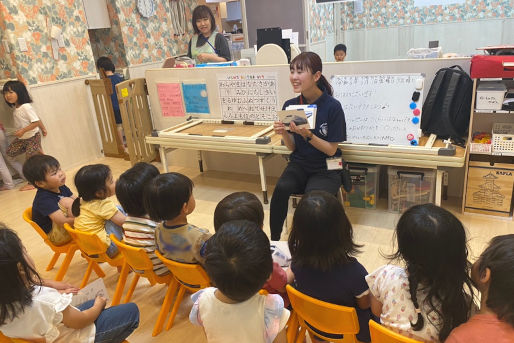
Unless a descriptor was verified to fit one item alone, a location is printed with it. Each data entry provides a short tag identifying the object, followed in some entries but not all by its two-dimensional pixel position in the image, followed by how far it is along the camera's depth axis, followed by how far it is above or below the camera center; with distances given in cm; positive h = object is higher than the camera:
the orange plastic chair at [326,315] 121 -86
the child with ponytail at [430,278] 110 -70
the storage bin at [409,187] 271 -110
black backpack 252 -55
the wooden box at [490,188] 254 -109
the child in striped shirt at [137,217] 186 -78
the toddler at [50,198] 219 -77
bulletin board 268 -36
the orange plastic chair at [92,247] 198 -96
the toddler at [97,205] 204 -78
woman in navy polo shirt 237 -66
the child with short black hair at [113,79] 457 -38
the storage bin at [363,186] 290 -114
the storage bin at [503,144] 246 -79
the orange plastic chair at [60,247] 218 -107
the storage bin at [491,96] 238 -49
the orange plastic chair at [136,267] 177 -98
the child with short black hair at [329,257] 131 -72
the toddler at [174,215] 164 -69
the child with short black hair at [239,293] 109 -69
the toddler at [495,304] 97 -69
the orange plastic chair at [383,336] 103 -78
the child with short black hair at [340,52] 465 -32
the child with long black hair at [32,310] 116 -74
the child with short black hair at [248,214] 147 -64
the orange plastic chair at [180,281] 161 -97
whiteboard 259 -55
